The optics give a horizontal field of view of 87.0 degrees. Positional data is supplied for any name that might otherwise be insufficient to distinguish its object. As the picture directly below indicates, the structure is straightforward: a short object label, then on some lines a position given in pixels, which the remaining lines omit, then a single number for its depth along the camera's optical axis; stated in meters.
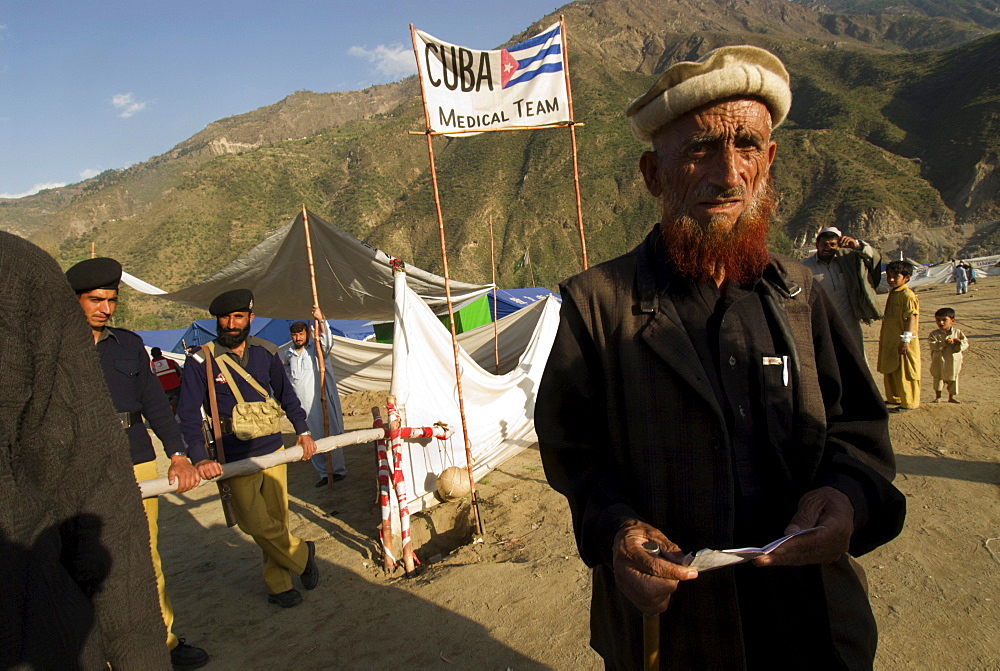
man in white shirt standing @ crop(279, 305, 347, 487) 6.07
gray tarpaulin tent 5.73
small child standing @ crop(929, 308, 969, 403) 6.38
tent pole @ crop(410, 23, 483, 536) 4.59
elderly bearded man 1.07
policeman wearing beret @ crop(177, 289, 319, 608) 3.35
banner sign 4.15
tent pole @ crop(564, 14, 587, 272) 4.37
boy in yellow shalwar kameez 5.86
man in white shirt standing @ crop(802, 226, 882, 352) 4.59
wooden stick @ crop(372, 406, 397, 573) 4.10
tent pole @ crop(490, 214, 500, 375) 8.82
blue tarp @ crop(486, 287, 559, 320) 14.83
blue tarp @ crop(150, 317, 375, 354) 13.86
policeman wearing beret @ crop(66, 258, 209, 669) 2.78
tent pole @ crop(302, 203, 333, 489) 5.67
